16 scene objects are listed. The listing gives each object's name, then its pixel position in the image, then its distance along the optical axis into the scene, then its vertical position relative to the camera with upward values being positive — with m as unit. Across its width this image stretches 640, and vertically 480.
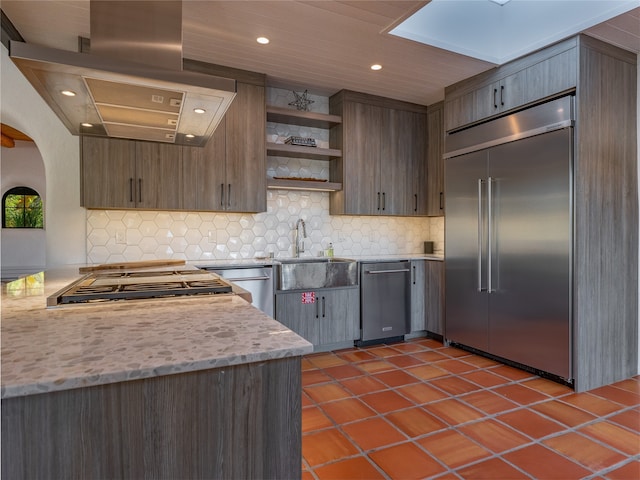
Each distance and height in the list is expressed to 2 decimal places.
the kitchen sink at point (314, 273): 3.41 -0.33
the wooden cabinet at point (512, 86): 2.78 +1.28
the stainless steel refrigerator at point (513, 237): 2.78 +0.00
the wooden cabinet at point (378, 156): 3.98 +0.91
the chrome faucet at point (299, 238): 3.99 +0.01
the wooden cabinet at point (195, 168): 3.03 +0.62
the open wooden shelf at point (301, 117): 3.66 +1.23
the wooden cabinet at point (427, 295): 3.94 -0.62
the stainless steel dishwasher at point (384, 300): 3.78 -0.64
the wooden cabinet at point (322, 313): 3.44 -0.71
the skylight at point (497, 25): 2.78 +1.69
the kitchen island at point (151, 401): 0.71 -0.34
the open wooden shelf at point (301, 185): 3.65 +0.54
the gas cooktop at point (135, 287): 1.39 -0.20
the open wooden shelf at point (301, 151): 3.68 +0.88
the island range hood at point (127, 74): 1.35 +0.62
